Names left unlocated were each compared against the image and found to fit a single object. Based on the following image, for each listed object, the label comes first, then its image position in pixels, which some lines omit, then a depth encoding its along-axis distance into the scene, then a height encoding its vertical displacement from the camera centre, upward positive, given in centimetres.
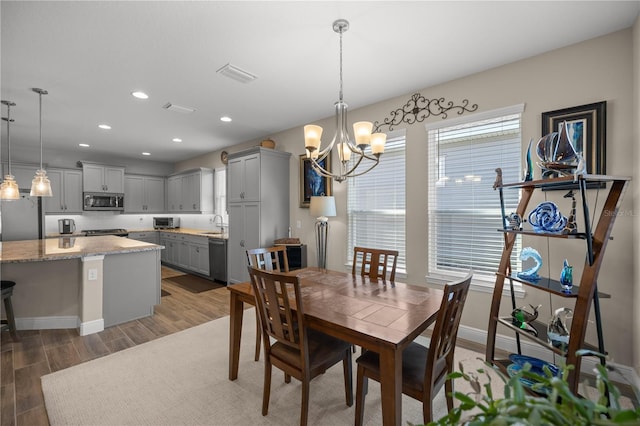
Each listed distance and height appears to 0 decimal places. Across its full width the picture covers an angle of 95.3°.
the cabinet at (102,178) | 636 +76
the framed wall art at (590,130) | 230 +66
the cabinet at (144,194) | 704 +44
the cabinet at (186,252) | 572 -85
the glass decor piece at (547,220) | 191 -5
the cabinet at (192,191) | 654 +48
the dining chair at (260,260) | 261 -45
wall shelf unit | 165 -41
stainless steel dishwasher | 519 -86
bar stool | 290 -99
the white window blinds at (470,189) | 281 +24
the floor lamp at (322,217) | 376 -8
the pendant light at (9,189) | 336 +27
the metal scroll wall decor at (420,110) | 307 +114
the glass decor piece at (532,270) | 207 -42
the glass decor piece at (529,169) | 210 +31
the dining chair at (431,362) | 153 -90
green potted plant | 47 -33
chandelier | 201 +52
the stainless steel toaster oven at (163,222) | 736 -27
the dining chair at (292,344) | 170 -87
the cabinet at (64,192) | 602 +42
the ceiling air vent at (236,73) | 280 +138
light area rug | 191 -134
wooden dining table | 143 -62
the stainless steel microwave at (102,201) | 642 +24
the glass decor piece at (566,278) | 190 -43
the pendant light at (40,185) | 345 +31
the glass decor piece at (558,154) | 178 +37
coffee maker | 611 -30
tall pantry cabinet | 452 +15
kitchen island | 317 -84
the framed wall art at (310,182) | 426 +45
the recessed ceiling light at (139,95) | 338 +138
